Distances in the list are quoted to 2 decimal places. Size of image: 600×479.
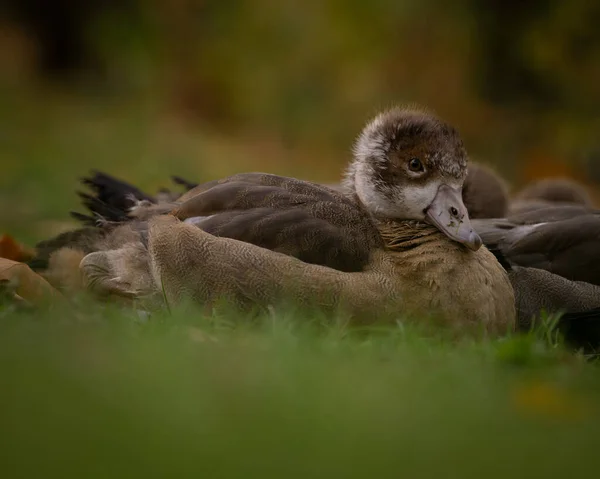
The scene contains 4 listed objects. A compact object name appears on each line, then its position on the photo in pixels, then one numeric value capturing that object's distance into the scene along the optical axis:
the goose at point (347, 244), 10.69
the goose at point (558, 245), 13.08
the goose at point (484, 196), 16.61
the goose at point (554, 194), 19.30
